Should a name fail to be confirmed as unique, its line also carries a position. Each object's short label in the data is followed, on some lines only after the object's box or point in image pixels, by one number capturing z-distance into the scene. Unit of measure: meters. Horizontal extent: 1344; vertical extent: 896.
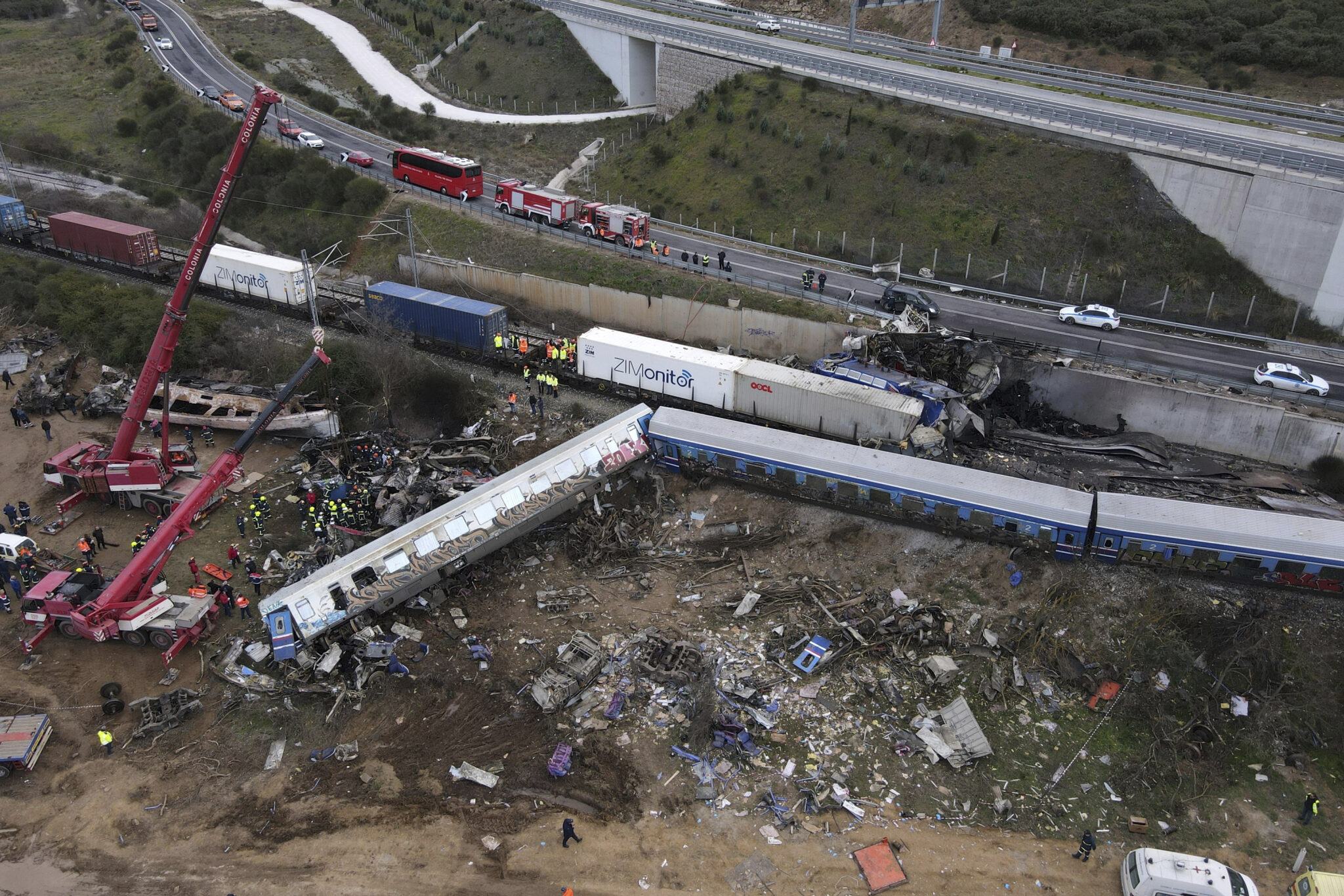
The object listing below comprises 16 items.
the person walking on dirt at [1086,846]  20.16
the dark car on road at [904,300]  40.06
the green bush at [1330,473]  31.73
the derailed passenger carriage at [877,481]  27.47
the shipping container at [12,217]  49.75
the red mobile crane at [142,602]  24.91
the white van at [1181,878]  18.72
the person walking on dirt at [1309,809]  21.28
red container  46.06
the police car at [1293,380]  34.41
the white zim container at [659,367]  35.16
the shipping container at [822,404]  31.97
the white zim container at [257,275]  43.19
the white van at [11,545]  27.56
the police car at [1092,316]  40.00
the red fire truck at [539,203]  48.47
